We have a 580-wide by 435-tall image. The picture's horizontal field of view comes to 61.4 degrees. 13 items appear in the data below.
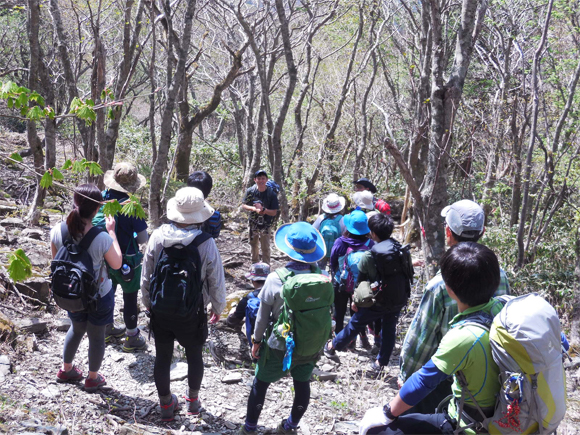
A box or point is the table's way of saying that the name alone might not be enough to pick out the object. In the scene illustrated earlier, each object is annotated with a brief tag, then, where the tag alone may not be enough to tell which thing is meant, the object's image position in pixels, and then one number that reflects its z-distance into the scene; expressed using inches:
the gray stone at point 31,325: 193.0
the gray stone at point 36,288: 220.7
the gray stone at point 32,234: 325.6
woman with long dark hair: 144.6
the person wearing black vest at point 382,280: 190.4
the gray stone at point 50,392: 153.7
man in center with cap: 302.7
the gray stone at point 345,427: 154.3
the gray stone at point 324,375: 209.8
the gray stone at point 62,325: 209.0
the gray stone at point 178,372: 184.5
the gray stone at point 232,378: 191.2
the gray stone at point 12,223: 346.0
